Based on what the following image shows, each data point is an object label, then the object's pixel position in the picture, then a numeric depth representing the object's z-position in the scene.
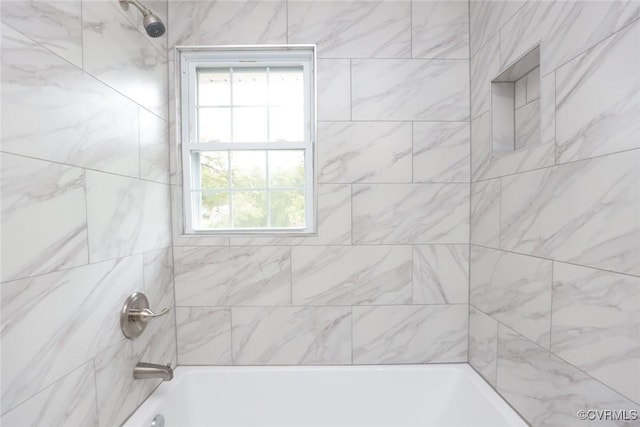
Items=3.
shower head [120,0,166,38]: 1.16
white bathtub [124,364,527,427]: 1.54
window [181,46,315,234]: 1.71
